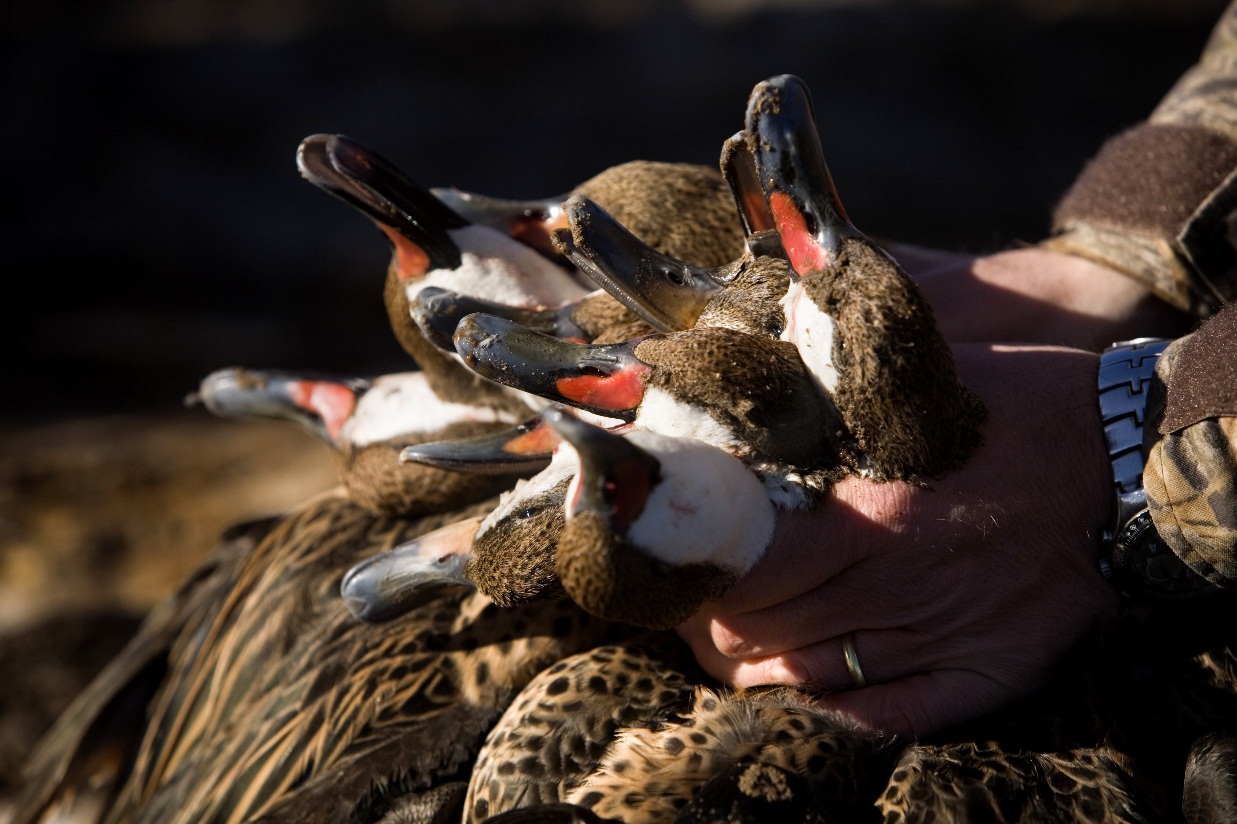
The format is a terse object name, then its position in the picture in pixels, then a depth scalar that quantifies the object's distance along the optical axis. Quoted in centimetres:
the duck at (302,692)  225
